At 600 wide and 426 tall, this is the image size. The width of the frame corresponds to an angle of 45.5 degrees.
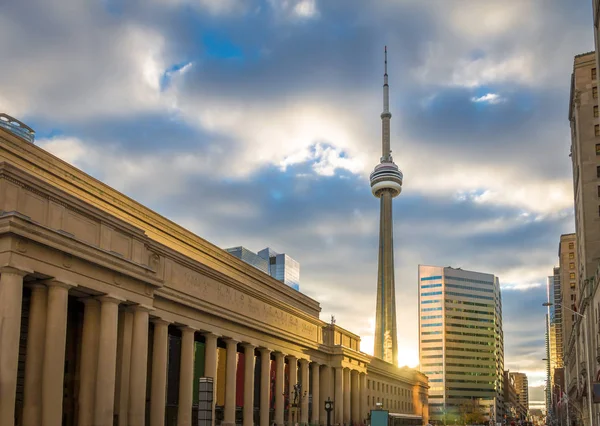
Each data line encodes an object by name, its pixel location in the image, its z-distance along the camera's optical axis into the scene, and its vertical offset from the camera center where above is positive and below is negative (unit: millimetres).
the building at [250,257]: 179125 +26712
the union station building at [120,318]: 44188 +3493
